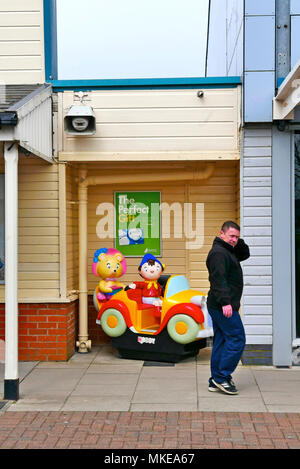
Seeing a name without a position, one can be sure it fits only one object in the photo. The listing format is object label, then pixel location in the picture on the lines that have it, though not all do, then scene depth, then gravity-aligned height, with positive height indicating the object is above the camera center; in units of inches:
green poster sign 366.6 +0.7
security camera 318.7 +52.3
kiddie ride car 312.3 -49.6
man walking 258.1 -33.7
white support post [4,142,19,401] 258.5 -21.3
